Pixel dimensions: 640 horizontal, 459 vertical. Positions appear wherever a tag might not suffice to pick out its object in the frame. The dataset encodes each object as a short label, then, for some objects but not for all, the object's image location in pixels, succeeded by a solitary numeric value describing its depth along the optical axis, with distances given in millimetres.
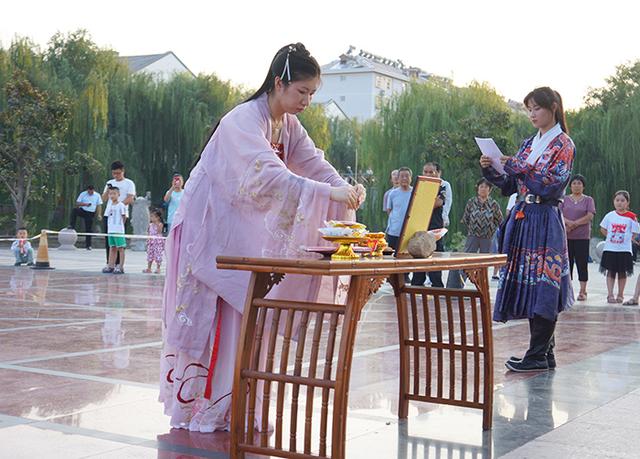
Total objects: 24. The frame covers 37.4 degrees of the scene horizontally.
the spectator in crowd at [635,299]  10680
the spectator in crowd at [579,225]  11086
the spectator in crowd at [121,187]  13844
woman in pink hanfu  3635
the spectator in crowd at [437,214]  10414
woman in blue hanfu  5766
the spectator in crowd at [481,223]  10750
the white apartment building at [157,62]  47866
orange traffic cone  14312
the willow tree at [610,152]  25266
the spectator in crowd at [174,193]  13625
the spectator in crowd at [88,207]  20891
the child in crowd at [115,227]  13391
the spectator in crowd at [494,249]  11015
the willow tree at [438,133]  25781
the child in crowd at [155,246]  13948
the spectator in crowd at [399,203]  11188
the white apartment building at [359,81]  73000
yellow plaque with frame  3695
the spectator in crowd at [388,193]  11680
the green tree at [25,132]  21469
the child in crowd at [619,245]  11047
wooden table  3137
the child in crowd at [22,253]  15000
